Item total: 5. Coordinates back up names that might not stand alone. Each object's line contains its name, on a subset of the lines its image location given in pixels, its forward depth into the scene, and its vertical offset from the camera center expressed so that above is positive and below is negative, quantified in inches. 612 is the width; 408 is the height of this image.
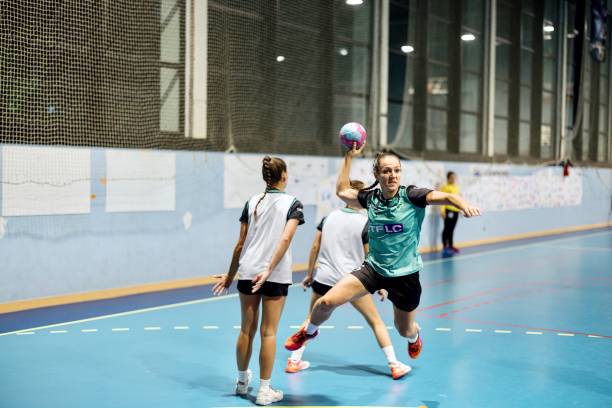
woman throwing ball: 198.7 -17.8
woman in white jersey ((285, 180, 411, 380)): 227.6 -22.9
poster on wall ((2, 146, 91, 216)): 329.1 +1.1
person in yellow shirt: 595.4 -31.9
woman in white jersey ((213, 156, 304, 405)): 190.5 -20.8
